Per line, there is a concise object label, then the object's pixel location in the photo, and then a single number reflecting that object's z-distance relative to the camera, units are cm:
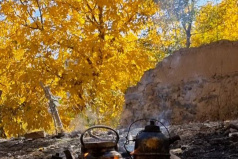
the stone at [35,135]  940
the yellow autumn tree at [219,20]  1945
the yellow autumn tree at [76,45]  1033
